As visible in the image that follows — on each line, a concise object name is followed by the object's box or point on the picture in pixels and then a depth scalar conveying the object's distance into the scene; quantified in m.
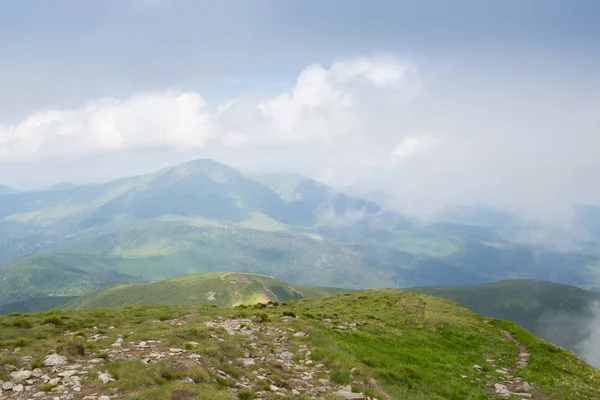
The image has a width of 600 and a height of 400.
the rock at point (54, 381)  15.75
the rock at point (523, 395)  23.66
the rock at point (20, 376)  16.29
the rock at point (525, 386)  25.14
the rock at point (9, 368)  17.19
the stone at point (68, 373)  16.53
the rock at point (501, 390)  23.70
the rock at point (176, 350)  20.71
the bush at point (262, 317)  32.97
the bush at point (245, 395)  15.85
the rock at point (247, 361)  20.53
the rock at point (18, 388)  15.24
